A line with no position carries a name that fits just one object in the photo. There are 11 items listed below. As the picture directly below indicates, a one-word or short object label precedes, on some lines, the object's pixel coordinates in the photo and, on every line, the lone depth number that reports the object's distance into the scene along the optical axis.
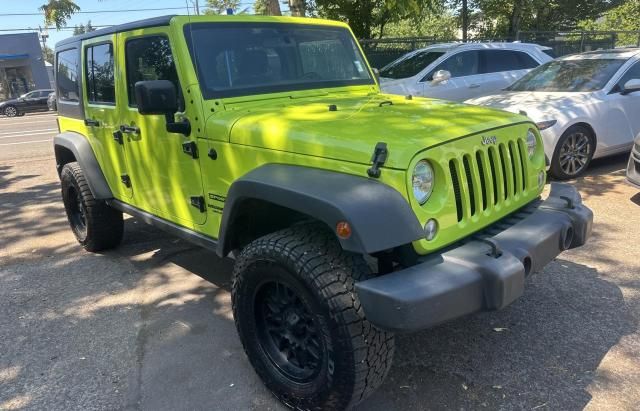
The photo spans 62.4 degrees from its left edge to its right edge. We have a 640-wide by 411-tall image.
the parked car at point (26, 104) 25.89
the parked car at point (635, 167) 5.34
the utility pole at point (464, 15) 22.98
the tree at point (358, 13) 16.28
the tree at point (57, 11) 26.45
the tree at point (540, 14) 27.97
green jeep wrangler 2.21
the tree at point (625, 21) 20.25
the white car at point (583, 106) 6.23
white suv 8.85
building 34.56
